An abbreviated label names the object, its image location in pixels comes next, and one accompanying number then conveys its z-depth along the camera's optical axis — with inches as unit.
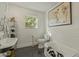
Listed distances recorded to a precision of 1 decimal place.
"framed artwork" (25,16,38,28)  90.1
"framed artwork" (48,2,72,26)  45.8
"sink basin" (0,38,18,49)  42.0
